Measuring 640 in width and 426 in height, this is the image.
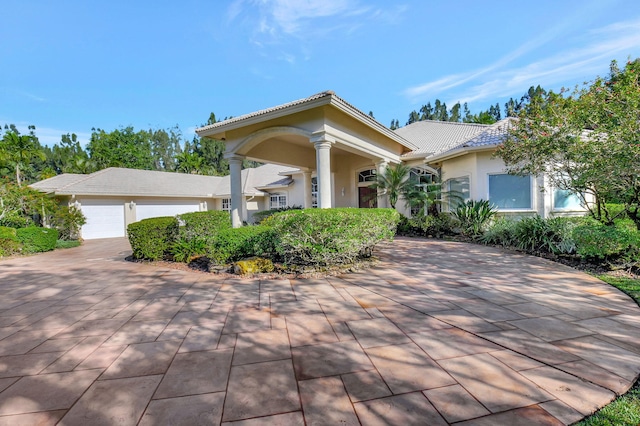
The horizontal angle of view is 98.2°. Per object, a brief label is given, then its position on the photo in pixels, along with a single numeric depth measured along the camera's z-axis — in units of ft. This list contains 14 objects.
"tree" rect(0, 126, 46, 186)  51.93
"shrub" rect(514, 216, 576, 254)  23.23
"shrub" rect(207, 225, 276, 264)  21.09
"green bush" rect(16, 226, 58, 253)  37.35
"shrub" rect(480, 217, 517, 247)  28.19
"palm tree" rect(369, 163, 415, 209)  38.34
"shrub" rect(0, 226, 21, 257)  35.09
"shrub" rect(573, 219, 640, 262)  18.12
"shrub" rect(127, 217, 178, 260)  25.85
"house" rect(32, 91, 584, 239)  28.12
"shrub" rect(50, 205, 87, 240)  47.75
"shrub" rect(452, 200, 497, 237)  32.76
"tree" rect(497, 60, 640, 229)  16.08
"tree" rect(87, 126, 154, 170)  99.09
